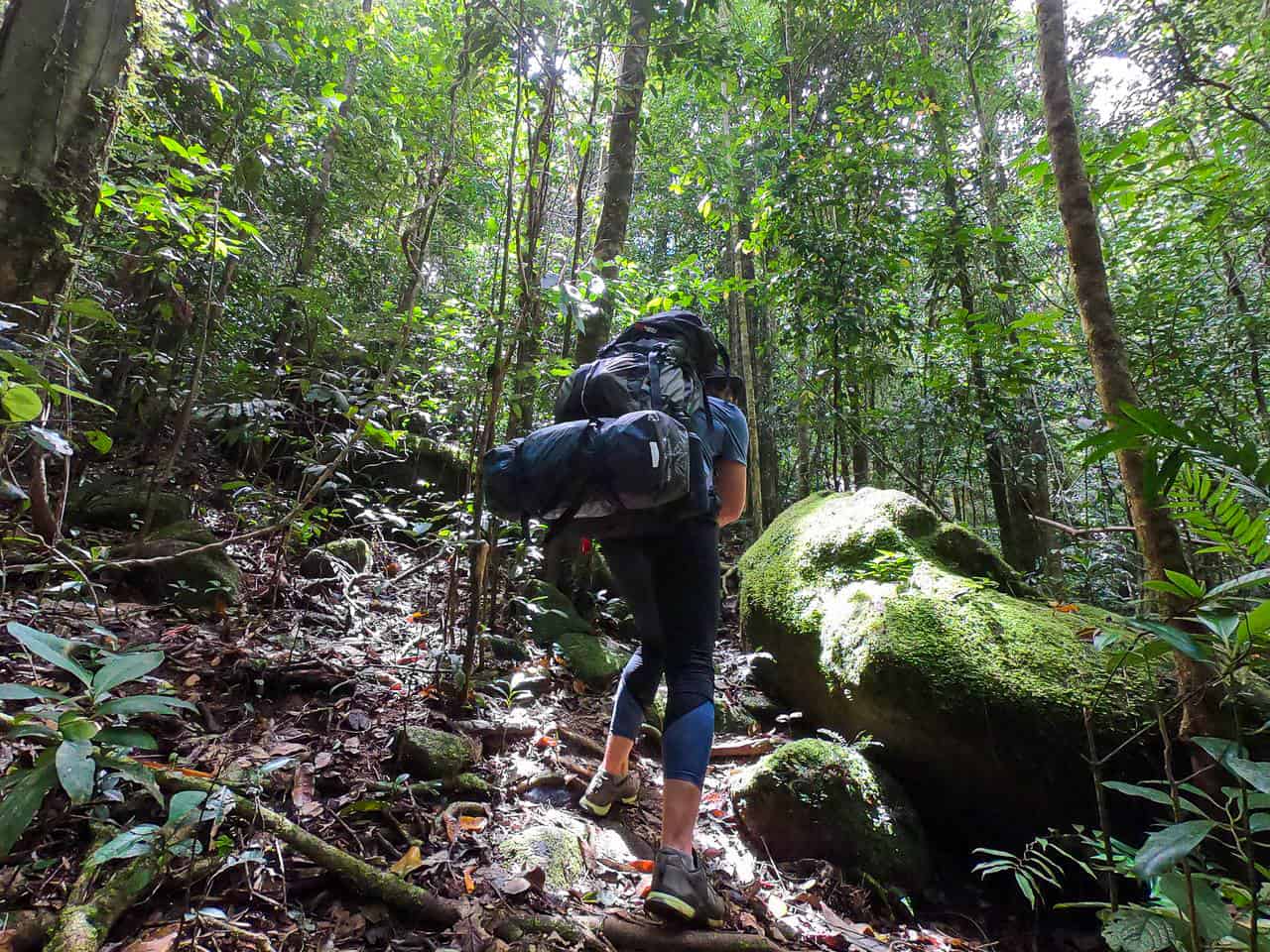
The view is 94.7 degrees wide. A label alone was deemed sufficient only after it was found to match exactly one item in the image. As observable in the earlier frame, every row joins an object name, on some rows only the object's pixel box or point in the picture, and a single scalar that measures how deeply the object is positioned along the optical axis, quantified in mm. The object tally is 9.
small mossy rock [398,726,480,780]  2357
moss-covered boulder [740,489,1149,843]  2756
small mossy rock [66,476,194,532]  4055
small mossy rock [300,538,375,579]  4238
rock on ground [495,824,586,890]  2090
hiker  1971
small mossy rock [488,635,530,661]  3827
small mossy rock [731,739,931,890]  2729
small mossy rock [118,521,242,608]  3293
